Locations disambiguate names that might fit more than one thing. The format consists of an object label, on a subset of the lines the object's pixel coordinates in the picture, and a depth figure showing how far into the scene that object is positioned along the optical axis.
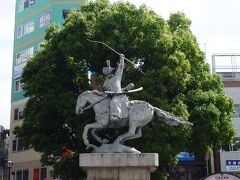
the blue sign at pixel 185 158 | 36.78
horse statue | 14.13
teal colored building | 41.65
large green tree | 20.49
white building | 36.16
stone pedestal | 13.34
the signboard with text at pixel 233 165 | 36.03
